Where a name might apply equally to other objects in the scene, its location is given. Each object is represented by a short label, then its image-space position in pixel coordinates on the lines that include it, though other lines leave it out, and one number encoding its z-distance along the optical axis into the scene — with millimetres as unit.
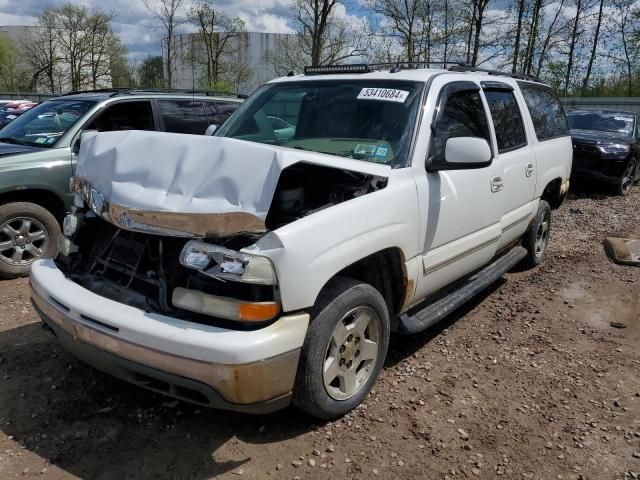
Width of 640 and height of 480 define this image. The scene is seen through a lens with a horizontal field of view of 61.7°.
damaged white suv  2424
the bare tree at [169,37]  37562
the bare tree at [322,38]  22781
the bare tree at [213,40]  37938
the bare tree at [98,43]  49469
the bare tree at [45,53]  50250
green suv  5129
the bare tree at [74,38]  49312
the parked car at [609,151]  9938
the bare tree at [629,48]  26766
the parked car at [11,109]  14053
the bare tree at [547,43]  26281
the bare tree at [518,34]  24844
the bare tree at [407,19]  26719
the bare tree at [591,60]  27850
